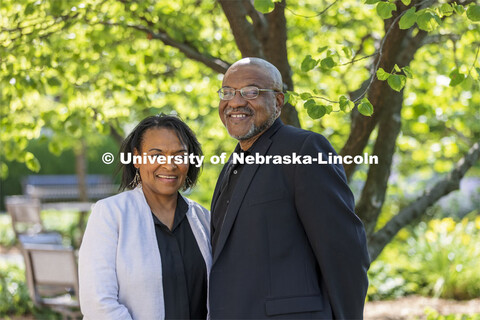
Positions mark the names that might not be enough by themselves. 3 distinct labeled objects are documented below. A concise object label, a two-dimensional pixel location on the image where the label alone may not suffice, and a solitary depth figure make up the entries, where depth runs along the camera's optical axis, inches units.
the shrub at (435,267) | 335.6
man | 109.0
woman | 116.3
